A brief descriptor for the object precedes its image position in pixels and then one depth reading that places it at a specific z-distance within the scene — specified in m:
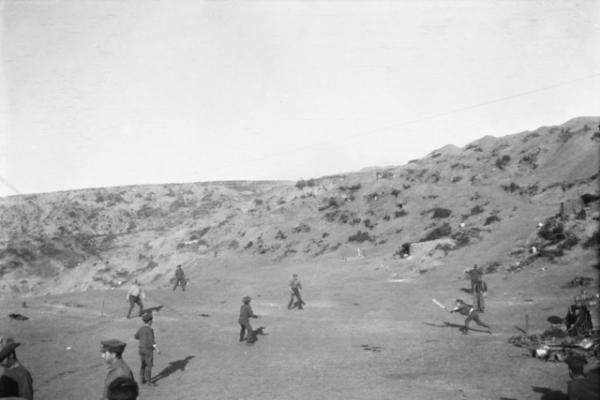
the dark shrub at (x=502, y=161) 53.66
